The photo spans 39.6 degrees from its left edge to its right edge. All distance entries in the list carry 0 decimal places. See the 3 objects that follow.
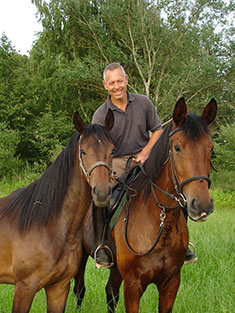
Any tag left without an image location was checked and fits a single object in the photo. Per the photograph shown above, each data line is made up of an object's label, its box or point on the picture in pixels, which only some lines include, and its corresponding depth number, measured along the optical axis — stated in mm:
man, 3789
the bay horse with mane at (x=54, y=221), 2852
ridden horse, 2496
